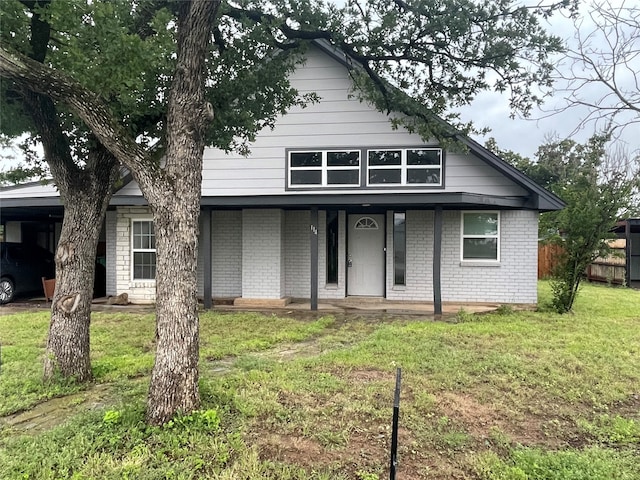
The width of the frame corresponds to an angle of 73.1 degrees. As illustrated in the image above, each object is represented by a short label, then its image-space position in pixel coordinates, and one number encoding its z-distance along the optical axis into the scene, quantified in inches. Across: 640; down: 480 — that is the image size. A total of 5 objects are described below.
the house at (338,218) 411.8
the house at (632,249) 623.2
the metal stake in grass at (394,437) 103.8
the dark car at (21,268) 448.8
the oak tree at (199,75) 147.9
